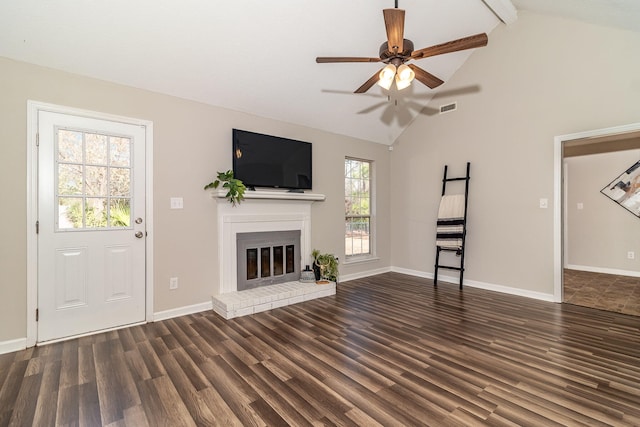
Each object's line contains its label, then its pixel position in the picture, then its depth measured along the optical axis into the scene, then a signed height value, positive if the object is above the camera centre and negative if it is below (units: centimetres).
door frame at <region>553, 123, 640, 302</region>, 360 -9
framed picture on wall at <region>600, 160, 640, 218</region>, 482 +38
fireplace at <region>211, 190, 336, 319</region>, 337 -45
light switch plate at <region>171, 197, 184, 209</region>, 320 +11
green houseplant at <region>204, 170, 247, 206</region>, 333 +32
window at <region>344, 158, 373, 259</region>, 508 +10
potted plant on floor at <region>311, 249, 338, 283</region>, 423 -80
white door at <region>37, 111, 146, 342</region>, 259 -11
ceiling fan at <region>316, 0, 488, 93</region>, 202 +122
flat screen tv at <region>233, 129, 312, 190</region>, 362 +70
